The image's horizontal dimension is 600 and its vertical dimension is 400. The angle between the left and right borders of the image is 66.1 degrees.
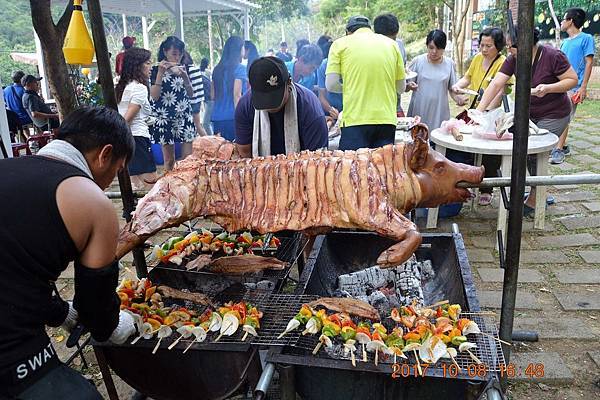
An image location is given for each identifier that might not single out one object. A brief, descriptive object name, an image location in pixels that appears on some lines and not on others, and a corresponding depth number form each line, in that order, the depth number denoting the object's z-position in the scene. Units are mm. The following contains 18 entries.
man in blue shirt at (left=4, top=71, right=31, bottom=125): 9969
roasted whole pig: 2664
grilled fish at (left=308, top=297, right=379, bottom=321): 2699
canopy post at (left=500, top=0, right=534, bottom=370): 2217
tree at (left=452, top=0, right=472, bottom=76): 17578
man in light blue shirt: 7676
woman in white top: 6340
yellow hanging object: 3039
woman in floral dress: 7000
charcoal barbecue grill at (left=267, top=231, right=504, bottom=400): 2170
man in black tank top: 1903
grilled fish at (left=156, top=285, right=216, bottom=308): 2922
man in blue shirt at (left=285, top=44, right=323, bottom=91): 8445
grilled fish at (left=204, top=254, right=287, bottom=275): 3252
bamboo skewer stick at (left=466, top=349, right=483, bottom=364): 2176
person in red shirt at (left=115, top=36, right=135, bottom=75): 9133
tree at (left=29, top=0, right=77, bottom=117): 4750
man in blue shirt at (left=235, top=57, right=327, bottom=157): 3633
